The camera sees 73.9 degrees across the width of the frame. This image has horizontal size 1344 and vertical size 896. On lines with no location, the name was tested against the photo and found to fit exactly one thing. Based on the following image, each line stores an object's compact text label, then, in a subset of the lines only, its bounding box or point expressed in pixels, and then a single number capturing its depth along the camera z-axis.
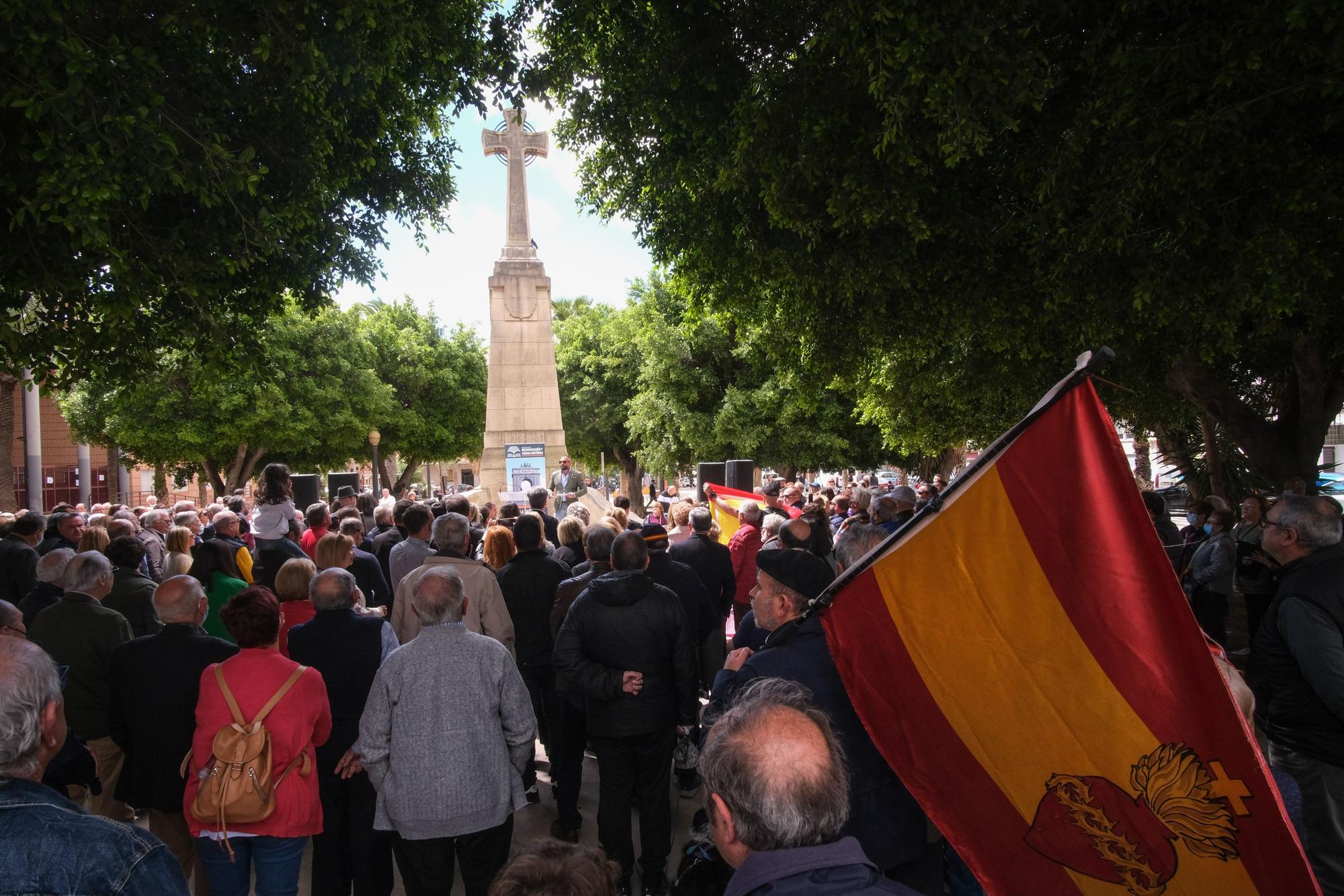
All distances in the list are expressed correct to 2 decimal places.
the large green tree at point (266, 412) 29.45
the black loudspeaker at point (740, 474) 15.79
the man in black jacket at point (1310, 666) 3.61
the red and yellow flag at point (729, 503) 10.50
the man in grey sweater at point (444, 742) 3.63
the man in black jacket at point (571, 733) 5.52
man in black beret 3.18
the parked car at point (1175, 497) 28.67
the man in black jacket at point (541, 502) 9.16
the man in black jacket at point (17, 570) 7.52
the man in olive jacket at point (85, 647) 4.55
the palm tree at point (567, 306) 56.31
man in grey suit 15.69
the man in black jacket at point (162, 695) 3.92
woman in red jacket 3.53
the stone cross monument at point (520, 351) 21.56
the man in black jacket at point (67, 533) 7.96
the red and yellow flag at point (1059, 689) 2.42
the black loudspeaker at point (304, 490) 17.42
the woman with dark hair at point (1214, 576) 8.20
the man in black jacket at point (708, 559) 7.52
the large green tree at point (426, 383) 40.25
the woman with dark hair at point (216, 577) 5.87
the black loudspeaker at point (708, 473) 17.03
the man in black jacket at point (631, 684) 4.56
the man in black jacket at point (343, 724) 4.22
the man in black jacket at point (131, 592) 5.64
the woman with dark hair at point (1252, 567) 7.50
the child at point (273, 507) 8.52
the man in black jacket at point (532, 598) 6.13
